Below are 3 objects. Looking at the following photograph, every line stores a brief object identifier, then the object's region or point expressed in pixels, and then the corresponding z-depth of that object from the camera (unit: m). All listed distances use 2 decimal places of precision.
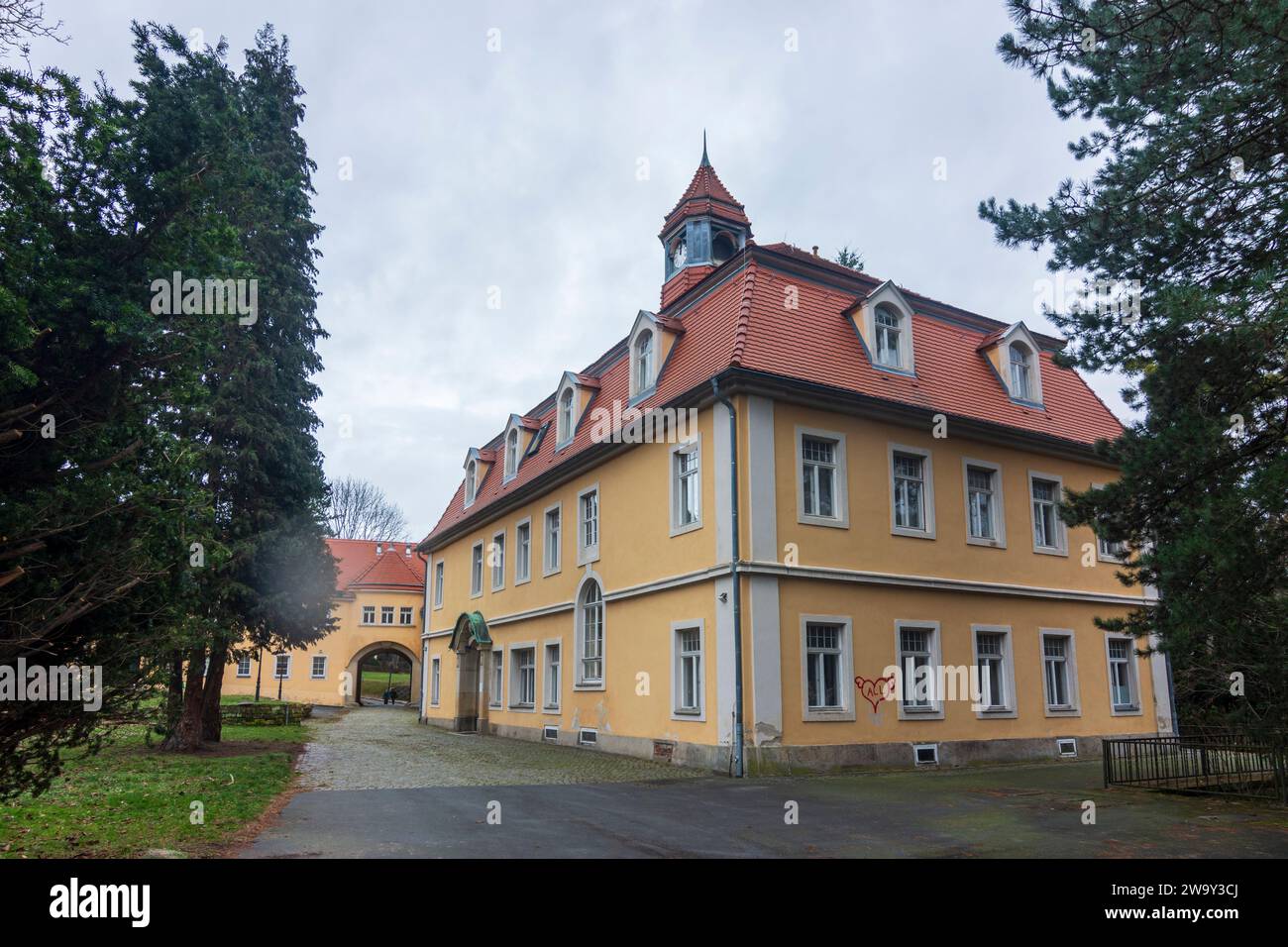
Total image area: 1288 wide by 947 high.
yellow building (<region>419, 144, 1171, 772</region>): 16.52
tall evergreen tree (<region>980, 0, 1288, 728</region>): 9.15
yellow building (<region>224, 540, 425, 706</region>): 52.94
